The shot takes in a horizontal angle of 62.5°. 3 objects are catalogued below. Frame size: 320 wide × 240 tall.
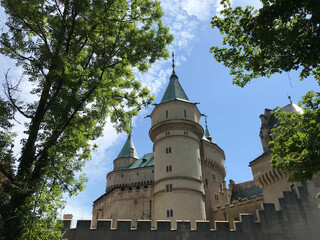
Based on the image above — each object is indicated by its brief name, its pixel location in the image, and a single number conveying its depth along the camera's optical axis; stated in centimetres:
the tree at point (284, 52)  990
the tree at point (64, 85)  933
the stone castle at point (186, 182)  2386
